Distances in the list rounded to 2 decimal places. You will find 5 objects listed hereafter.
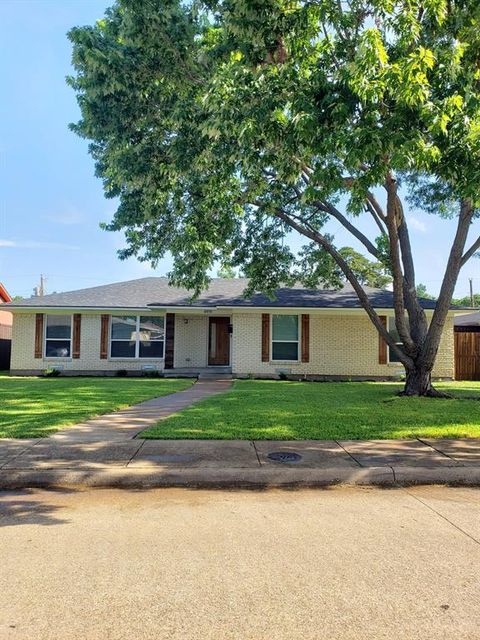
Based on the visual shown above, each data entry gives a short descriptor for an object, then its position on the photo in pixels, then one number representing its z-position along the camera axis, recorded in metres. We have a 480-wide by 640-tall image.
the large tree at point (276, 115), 5.89
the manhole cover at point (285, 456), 5.82
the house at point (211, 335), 18.28
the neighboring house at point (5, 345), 23.64
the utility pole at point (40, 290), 52.00
